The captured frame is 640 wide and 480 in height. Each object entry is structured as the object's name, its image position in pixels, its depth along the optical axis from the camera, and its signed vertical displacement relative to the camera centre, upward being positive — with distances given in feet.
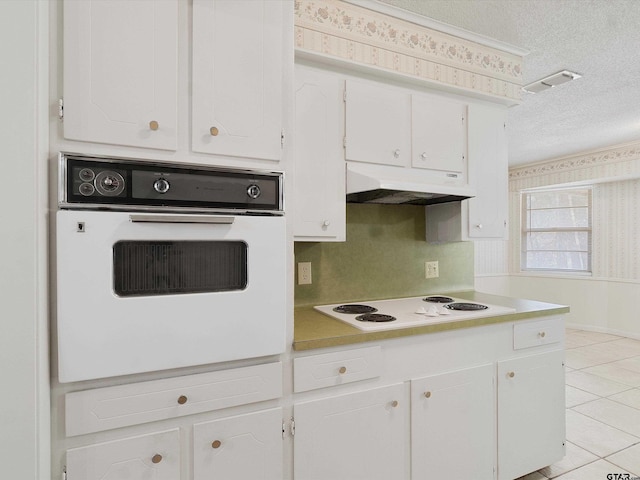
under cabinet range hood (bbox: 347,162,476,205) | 6.31 +0.97
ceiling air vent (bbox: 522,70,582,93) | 9.12 +4.03
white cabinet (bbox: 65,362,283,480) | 3.75 -2.05
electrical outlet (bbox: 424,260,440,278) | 8.58 -0.66
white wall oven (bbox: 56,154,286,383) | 3.59 -0.26
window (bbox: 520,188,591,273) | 18.92 +0.53
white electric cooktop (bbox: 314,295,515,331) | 5.65 -1.23
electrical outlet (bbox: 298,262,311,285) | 7.18 -0.61
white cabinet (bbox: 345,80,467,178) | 6.64 +2.14
